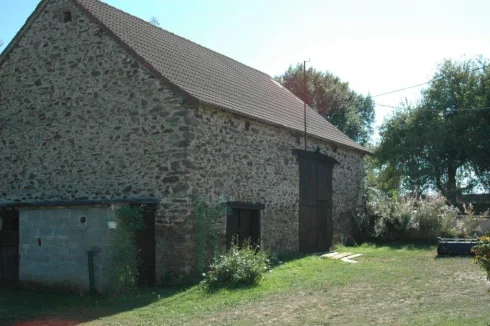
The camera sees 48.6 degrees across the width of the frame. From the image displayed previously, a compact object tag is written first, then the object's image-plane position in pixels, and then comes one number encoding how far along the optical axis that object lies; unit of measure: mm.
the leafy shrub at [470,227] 20375
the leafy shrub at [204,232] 13312
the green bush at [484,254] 7906
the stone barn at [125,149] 13234
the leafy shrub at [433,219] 20750
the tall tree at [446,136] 33156
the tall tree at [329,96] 40062
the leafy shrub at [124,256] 11963
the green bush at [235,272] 11922
